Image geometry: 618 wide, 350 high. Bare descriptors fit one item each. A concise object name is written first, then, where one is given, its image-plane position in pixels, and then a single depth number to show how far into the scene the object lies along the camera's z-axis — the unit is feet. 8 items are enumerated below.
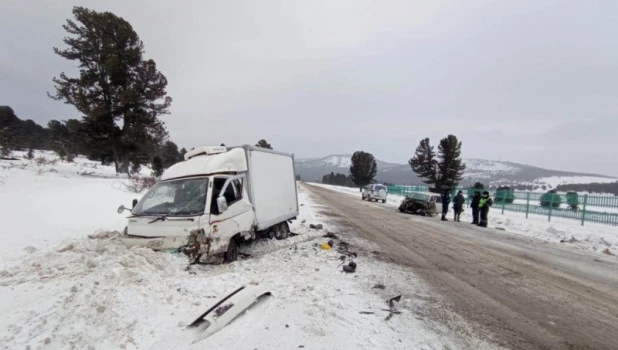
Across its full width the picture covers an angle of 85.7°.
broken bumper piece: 12.59
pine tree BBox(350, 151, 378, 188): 248.11
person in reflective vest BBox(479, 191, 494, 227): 58.95
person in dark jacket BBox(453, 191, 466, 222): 66.95
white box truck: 20.04
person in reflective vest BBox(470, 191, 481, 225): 62.28
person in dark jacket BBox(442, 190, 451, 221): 68.23
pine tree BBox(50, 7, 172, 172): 84.53
